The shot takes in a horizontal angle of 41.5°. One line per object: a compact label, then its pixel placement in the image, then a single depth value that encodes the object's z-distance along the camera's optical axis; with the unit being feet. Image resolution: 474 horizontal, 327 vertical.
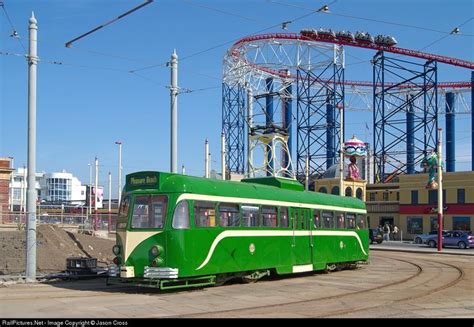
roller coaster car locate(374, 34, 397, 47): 241.55
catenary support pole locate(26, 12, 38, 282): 63.00
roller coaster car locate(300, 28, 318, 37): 236.63
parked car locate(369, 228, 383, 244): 179.83
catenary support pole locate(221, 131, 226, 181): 123.72
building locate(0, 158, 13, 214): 191.83
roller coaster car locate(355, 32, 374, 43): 241.14
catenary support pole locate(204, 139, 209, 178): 119.24
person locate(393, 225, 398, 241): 211.82
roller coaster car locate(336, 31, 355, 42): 237.04
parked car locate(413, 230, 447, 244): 169.93
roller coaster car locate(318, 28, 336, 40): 236.02
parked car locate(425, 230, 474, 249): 160.12
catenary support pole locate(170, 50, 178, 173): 79.92
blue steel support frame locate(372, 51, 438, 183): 255.70
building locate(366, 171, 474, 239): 198.49
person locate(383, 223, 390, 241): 205.98
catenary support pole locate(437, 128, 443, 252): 140.15
